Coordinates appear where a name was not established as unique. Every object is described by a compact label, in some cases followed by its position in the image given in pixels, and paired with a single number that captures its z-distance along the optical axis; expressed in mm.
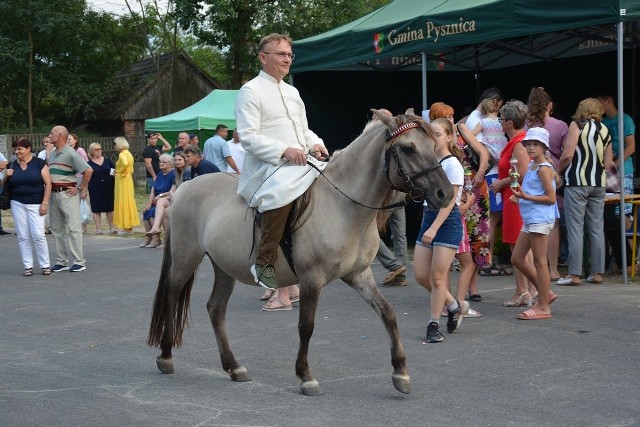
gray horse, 5859
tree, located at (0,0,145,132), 41938
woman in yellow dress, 18422
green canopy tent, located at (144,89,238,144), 26375
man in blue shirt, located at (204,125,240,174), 13945
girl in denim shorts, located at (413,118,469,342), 7543
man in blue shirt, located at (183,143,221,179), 11195
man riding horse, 6129
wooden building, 44938
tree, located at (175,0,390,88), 36125
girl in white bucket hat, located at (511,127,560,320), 8219
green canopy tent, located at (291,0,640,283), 10156
